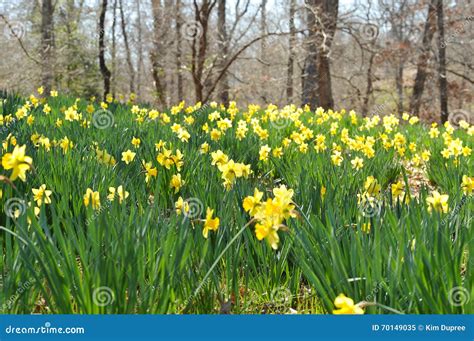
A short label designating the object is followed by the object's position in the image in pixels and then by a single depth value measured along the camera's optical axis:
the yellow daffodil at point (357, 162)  4.39
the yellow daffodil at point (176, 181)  3.63
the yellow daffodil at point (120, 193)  3.19
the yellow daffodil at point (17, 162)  2.97
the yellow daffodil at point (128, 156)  4.03
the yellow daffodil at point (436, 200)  3.14
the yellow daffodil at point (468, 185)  3.51
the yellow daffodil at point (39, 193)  3.17
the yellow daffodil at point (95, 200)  3.23
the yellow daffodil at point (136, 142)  4.67
